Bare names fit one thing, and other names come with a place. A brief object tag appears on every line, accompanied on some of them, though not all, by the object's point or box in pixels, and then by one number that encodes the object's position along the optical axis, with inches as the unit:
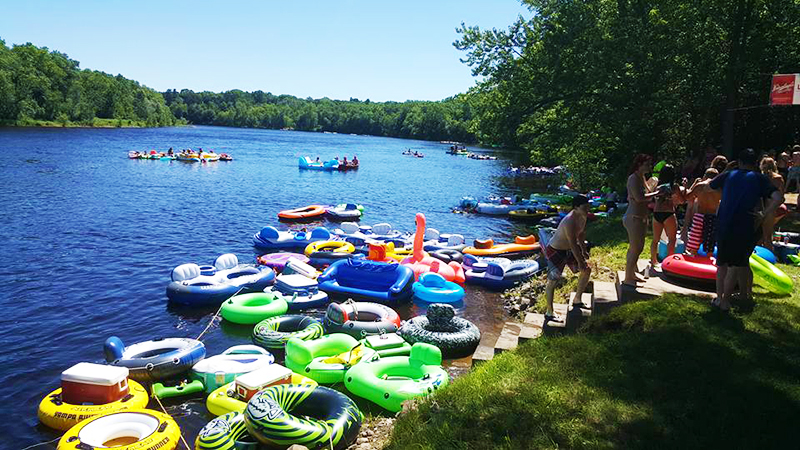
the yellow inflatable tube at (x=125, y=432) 240.4
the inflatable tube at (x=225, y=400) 282.5
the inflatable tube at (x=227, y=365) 313.3
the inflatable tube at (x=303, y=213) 917.8
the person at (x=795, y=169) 521.0
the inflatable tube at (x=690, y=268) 268.7
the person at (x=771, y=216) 314.2
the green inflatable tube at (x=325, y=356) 317.1
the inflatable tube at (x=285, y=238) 675.4
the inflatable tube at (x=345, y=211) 936.9
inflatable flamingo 532.7
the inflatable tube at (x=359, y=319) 384.2
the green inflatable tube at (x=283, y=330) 369.1
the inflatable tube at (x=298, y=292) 460.4
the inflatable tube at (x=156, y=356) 323.6
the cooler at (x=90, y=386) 276.4
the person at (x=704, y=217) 312.4
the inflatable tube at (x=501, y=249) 652.1
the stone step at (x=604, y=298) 261.0
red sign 473.1
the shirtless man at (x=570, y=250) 274.1
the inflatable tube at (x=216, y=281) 469.7
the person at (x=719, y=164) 319.3
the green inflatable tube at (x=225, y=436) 239.6
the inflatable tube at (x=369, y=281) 477.1
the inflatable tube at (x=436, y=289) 483.5
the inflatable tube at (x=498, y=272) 530.9
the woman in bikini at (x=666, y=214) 304.7
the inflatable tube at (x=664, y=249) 335.9
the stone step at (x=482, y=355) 271.3
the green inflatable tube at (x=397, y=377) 286.0
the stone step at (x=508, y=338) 266.5
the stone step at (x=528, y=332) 258.3
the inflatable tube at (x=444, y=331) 362.9
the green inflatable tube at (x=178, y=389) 310.0
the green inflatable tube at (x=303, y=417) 231.3
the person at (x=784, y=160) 585.8
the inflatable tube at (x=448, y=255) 600.2
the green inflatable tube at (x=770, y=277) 260.7
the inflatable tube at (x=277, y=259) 574.6
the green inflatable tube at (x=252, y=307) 425.7
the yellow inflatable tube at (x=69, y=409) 271.9
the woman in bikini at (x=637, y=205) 270.7
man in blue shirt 225.0
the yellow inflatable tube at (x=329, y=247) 624.4
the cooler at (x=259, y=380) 280.4
